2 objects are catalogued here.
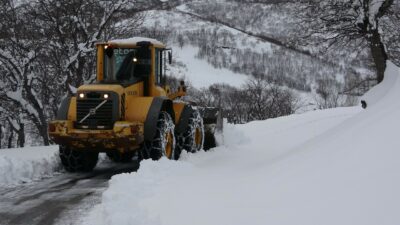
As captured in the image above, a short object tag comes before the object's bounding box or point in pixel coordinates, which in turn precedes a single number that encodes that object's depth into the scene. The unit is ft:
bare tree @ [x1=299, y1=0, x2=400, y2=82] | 69.62
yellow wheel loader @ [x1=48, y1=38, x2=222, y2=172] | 34.63
